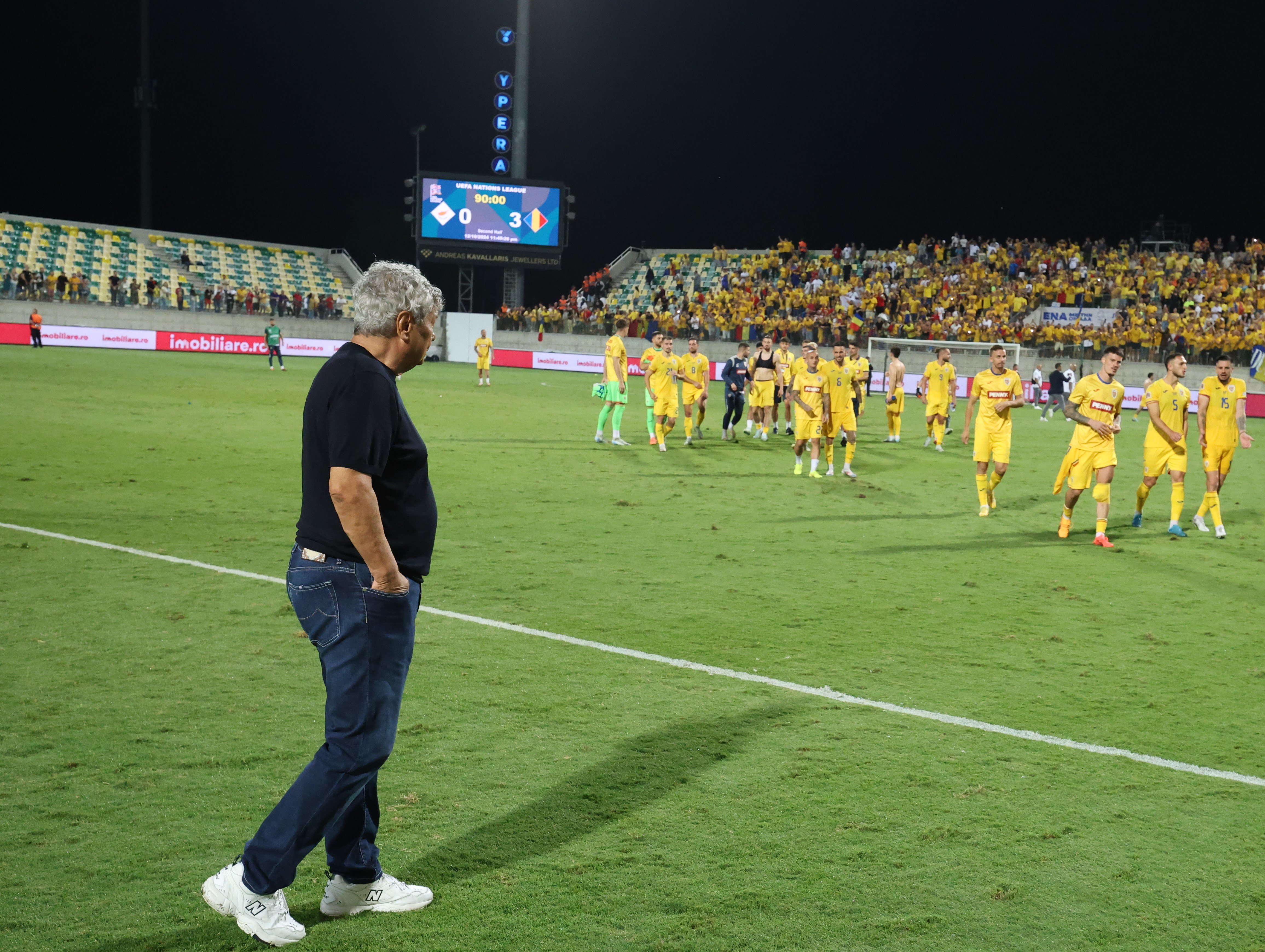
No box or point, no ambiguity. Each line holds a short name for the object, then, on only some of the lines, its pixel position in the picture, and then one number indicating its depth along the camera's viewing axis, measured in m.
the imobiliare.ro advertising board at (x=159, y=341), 44.56
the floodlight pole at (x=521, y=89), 51.00
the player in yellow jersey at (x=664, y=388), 18.94
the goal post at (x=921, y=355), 40.44
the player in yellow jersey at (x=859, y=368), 20.69
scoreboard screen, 49.75
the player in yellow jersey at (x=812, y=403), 16.56
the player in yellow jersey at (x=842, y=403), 16.83
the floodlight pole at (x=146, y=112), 58.78
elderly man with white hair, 3.31
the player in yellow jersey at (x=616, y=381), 19.25
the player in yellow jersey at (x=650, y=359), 18.77
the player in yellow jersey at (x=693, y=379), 20.23
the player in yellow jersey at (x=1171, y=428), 12.27
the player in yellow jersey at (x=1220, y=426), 12.76
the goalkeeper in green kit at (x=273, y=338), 35.28
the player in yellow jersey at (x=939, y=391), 21.59
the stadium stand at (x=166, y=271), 47.81
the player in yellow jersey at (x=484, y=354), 33.06
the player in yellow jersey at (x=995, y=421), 13.58
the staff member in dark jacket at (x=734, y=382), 22.23
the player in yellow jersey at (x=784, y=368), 22.52
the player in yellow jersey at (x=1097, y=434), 11.63
